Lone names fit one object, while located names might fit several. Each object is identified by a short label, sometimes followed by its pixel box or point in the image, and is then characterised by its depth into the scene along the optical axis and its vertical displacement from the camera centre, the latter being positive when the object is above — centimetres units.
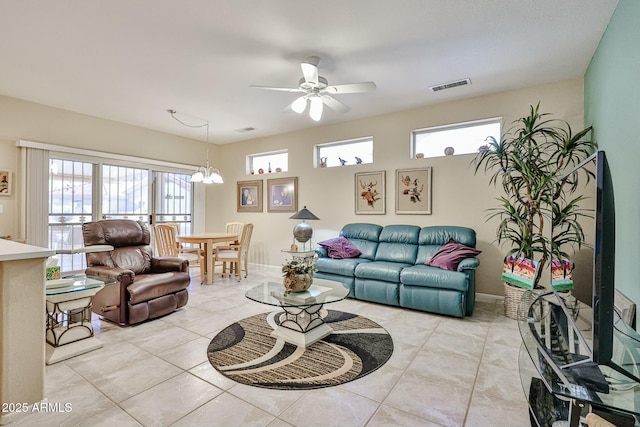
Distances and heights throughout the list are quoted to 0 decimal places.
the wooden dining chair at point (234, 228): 609 -33
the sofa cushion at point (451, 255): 354 -49
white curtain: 436 +23
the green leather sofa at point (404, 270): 337 -69
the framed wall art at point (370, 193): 491 +34
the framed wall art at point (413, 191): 451 +34
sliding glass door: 477 +26
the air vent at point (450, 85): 368 +162
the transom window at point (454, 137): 421 +113
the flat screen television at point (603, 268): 92 -16
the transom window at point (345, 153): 522 +110
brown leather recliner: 306 -72
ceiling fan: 290 +126
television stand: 90 -54
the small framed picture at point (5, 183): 423 +38
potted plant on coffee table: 276 -59
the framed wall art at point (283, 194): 591 +36
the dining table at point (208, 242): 488 -49
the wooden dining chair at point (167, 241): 519 -52
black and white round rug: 214 -117
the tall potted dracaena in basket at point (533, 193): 316 +24
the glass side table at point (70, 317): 236 -92
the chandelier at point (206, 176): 504 +61
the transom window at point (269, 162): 626 +109
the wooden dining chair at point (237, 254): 518 -75
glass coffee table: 263 -90
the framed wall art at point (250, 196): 646 +36
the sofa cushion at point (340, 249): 441 -53
